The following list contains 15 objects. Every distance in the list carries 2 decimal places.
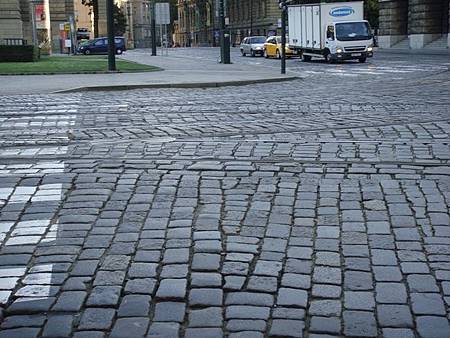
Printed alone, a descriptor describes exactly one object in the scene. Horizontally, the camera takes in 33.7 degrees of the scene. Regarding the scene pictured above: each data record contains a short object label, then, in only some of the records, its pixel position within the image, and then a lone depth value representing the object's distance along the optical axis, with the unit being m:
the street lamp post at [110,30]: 27.36
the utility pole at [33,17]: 50.69
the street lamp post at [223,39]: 35.91
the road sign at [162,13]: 50.69
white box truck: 37.59
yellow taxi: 47.00
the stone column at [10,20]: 43.59
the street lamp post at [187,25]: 130.48
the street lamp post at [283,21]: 26.01
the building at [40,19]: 43.78
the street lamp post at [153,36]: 58.56
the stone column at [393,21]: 60.12
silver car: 55.16
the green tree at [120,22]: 110.94
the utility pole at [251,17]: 94.56
